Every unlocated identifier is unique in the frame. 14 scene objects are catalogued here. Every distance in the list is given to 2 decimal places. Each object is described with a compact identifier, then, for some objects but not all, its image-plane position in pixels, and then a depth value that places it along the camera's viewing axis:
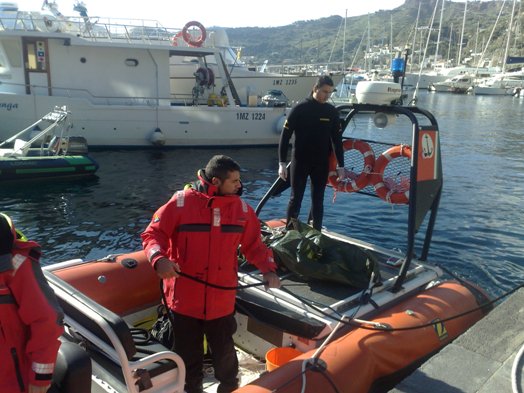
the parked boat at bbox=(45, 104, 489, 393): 2.87
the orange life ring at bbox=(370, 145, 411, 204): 4.92
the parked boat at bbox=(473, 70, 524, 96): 62.38
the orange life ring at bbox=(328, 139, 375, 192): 5.27
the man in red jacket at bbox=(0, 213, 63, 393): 2.09
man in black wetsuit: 5.19
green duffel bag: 4.12
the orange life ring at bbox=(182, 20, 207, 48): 18.81
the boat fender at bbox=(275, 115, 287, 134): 19.33
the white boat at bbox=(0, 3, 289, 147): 16.83
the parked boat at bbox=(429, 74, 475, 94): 67.69
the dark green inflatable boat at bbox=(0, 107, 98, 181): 12.01
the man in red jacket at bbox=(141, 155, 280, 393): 2.91
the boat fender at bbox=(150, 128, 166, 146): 17.47
